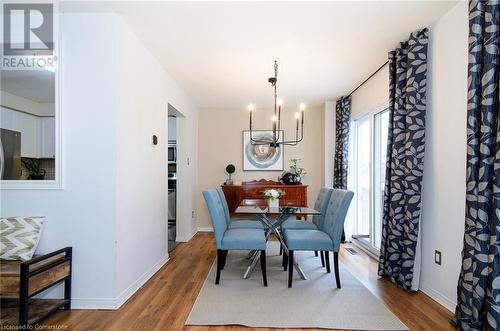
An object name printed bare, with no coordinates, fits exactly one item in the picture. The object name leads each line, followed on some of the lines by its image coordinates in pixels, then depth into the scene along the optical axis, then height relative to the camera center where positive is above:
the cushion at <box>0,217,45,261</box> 1.91 -0.58
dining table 2.72 -0.54
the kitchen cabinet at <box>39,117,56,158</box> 2.11 +0.22
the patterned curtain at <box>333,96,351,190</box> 4.19 +0.33
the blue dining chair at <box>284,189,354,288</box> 2.48 -0.76
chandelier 2.48 +0.96
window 3.39 -0.15
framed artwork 4.89 +0.16
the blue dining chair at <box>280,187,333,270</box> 3.06 -0.76
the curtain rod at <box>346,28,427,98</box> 2.31 +1.22
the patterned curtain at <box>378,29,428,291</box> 2.31 +0.03
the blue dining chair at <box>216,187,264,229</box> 3.18 -0.78
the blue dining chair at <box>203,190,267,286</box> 2.54 -0.78
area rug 1.90 -1.22
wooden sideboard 4.43 -0.51
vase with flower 3.00 -0.41
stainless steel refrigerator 2.13 +0.08
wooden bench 1.65 -0.87
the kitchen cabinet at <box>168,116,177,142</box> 4.98 +0.72
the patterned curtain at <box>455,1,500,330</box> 1.55 -0.09
